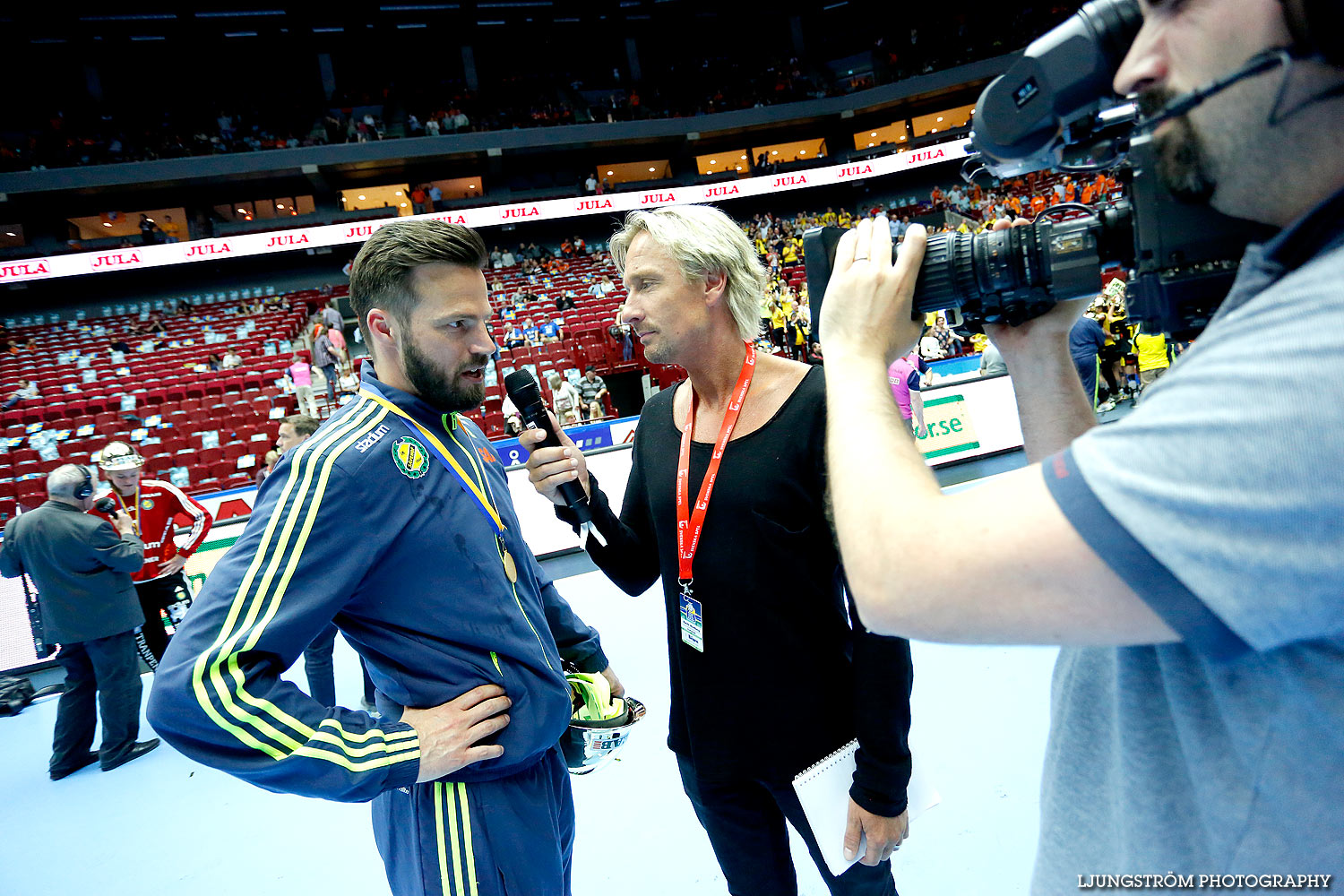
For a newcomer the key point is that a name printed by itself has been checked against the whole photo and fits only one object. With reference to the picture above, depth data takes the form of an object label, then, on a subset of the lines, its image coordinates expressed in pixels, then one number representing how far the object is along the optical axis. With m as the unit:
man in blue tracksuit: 1.04
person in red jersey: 4.15
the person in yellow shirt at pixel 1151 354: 6.85
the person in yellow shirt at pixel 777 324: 12.45
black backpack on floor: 4.41
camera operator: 0.39
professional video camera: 0.62
